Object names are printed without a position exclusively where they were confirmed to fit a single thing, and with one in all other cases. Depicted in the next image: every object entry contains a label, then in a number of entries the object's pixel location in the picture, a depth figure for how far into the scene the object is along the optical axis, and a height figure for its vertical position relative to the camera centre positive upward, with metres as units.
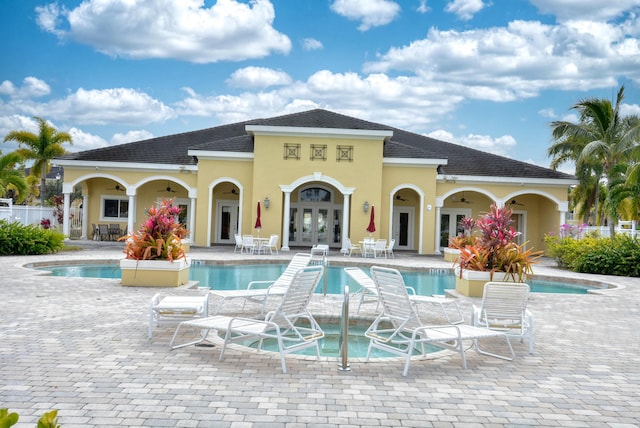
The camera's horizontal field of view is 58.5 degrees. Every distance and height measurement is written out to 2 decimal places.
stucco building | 23.61 +1.84
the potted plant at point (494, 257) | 10.84 -0.50
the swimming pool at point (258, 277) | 13.59 -1.36
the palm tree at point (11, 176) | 26.28 +1.96
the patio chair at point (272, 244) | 21.30 -0.70
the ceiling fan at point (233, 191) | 26.72 +1.55
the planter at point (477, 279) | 11.05 -0.93
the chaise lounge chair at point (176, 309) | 6.67 -1.04
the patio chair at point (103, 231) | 25.88 -0.48
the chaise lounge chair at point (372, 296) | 7.86 -0.96
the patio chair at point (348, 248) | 21.91 -0.80
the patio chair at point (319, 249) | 17.36 -0.68
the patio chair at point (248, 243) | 21.09 -0.68
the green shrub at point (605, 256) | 16.67 -0.64
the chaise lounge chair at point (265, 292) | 7.93 -0.95
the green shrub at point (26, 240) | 17.80 -0.68
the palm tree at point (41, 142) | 32.69 +4.40
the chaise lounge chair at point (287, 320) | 5.66 -1.01
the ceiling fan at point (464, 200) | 27.14 +1.45
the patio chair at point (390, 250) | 21.44 -0.81
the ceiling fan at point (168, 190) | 26.65 +1.52
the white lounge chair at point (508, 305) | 6.63 -0.86
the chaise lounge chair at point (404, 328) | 5.76 -1.03
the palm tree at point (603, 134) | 23.22 +4.46
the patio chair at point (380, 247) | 21.16 -0.69
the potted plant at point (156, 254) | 11.16 -0.64
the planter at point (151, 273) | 11.16 -1.00
